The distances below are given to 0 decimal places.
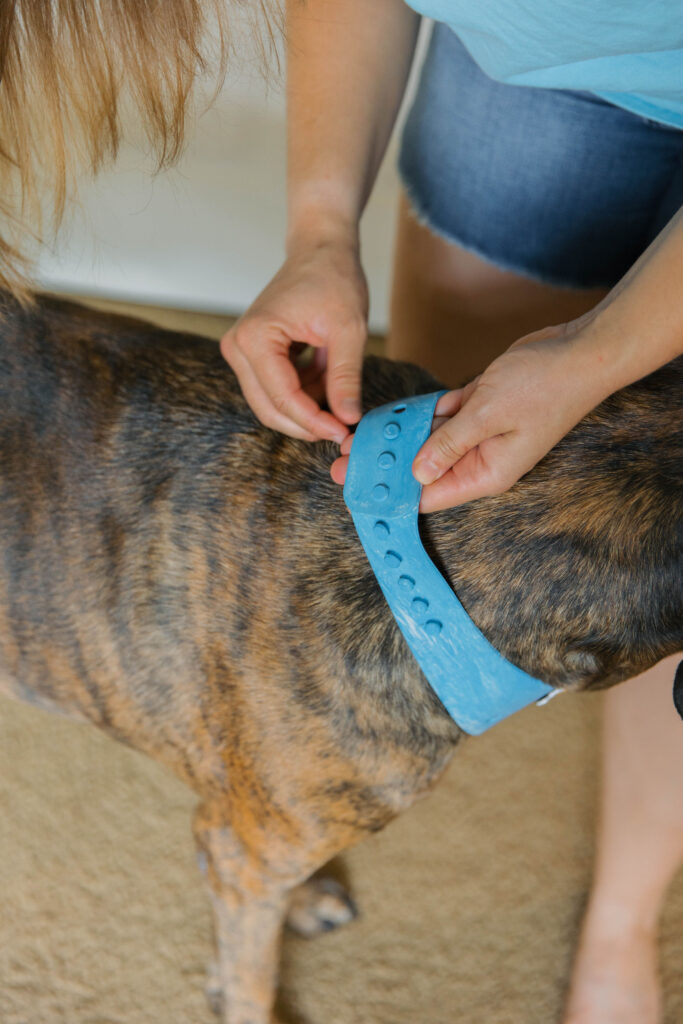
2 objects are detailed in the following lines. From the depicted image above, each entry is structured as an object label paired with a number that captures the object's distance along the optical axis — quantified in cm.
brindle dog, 99
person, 98
